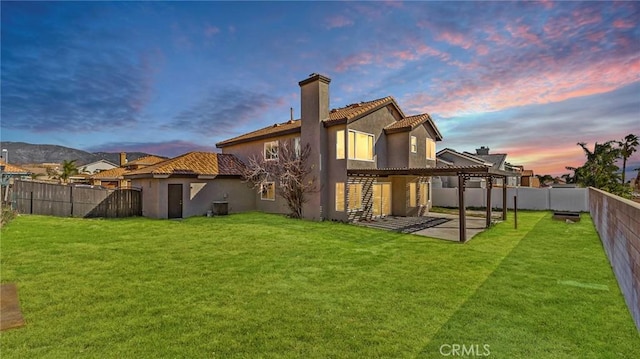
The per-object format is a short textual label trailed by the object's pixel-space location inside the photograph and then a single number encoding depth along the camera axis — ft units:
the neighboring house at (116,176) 106.20
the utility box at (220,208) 59.88
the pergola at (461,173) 36.73
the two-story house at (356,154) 52.06
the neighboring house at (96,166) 194.90
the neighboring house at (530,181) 100.21
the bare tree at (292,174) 54.60
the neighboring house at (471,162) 92.12
